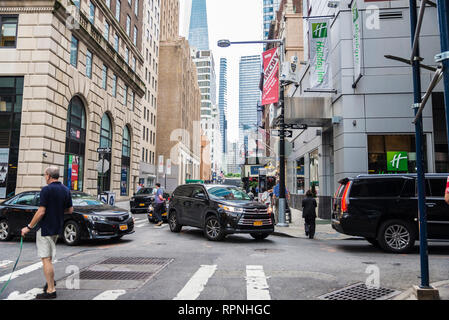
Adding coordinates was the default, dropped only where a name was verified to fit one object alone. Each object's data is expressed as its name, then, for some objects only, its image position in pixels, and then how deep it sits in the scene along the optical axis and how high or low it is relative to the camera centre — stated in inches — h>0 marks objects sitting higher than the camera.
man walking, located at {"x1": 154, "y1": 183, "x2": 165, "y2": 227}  601.3 -27.0
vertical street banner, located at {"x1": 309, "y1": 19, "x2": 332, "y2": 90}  646.5 +267.1
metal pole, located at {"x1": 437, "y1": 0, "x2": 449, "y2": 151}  161.0 +76.6
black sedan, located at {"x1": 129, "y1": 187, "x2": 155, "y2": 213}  858.1 -33.2
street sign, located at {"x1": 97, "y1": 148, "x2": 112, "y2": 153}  696.5 +80.5
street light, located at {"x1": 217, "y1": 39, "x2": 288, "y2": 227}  570.9 +56.9
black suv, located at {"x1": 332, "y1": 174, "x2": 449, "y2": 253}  342.3 -19.4
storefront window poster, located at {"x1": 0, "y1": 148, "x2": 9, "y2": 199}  748.0 +43.0
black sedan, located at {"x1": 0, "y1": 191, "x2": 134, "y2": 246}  372.2 -34.5
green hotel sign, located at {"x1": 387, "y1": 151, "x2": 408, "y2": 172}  580.8 +51.7
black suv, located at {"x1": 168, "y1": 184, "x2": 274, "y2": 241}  394.9 -27.8
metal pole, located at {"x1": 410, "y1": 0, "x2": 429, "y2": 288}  182.4 +9.7
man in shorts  190.2 -19.6
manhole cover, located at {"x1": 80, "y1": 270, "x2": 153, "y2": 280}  231.5 -61.3
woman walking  459.5 -33.2
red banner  609.6 +209.4
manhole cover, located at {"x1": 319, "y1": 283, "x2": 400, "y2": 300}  190.0 -60.5
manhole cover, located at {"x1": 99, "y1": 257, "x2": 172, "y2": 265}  285.2 -61.9
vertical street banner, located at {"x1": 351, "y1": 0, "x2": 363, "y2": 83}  580.1 +265.0
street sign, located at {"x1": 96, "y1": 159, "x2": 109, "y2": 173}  709.3 +50.0
